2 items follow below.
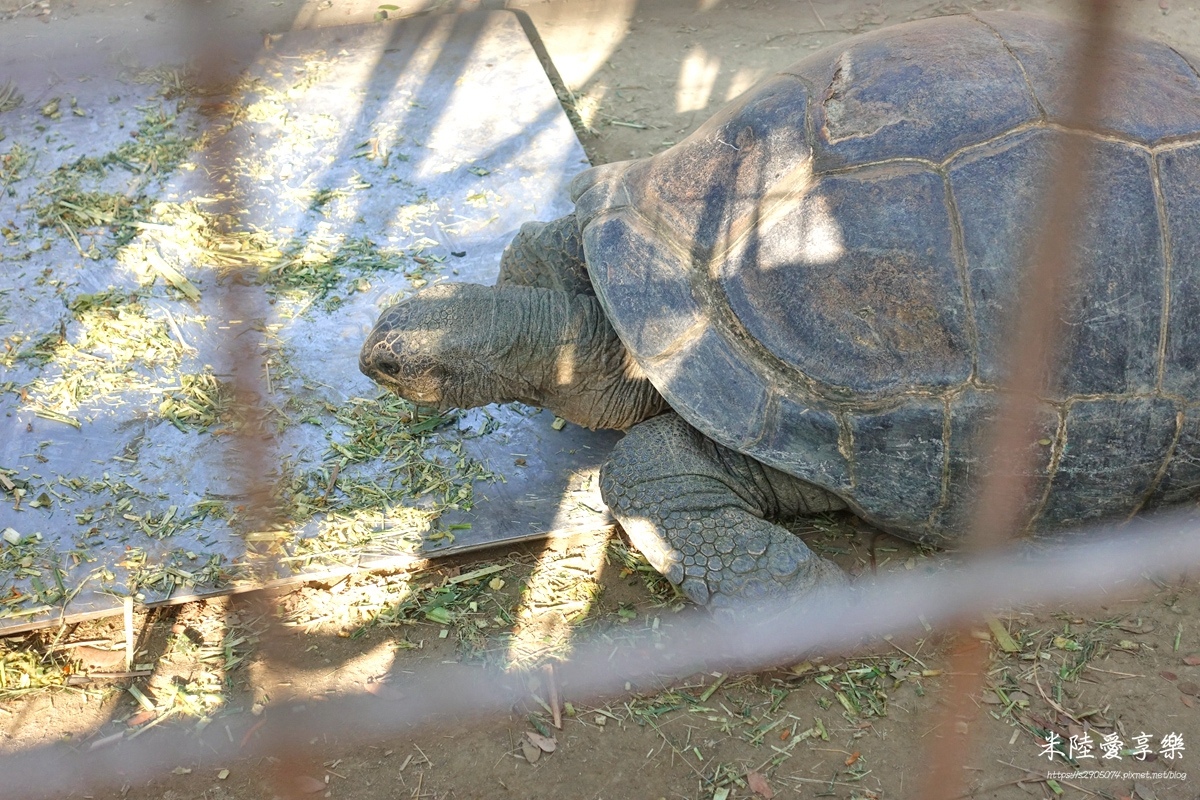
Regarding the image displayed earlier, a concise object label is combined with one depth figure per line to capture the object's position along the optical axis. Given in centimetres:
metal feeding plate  412
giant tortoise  350
